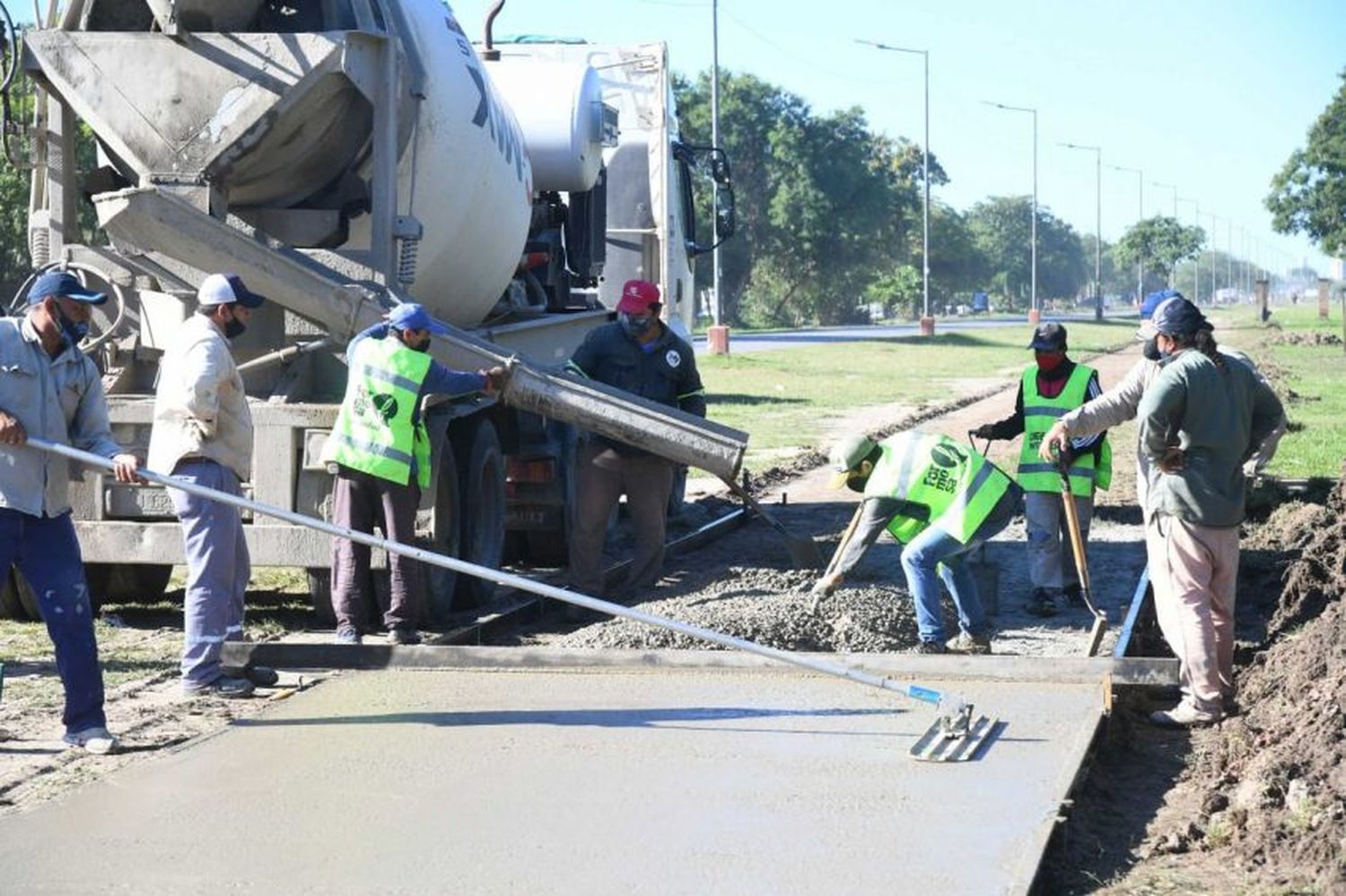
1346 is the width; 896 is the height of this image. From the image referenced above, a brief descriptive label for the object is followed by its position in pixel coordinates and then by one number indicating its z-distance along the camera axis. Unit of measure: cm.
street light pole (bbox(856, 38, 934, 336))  5854
